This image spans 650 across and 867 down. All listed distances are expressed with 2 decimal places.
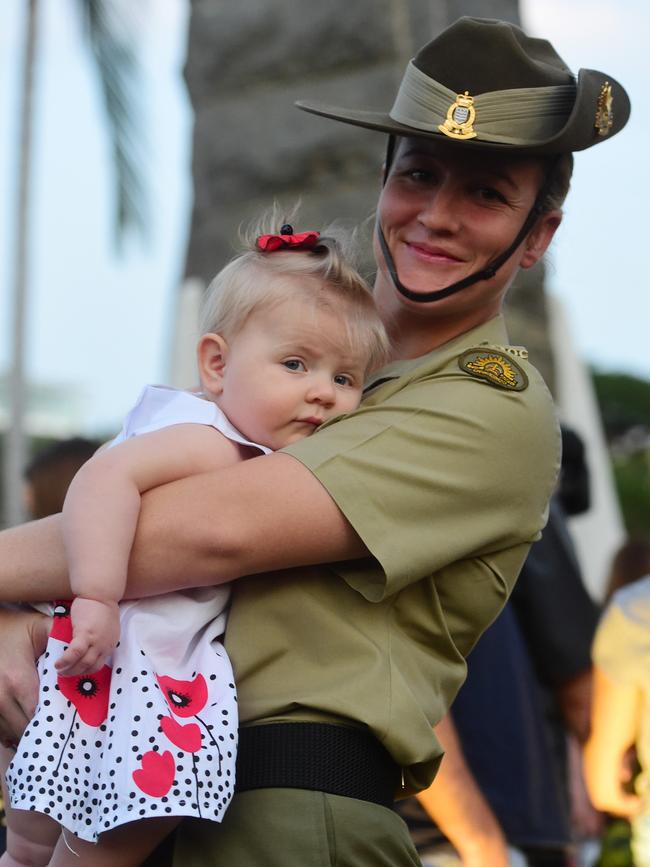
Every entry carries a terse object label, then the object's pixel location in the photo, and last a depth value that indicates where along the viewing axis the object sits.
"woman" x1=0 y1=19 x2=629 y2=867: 2.24
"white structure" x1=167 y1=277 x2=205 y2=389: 6.24
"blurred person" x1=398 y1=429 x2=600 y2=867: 4.15
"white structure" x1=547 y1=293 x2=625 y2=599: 7.41
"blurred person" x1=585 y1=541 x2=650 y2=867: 4.23
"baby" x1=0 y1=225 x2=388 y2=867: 2.16
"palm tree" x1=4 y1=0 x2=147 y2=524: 10.96
